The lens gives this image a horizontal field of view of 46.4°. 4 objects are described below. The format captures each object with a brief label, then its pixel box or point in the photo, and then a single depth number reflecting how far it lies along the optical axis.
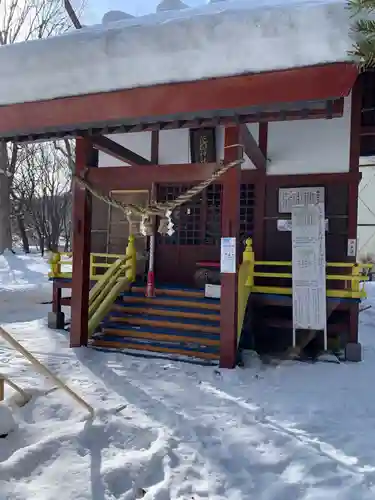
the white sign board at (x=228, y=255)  5.48
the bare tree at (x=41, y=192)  29.28
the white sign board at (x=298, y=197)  7.21
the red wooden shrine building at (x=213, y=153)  4.26
